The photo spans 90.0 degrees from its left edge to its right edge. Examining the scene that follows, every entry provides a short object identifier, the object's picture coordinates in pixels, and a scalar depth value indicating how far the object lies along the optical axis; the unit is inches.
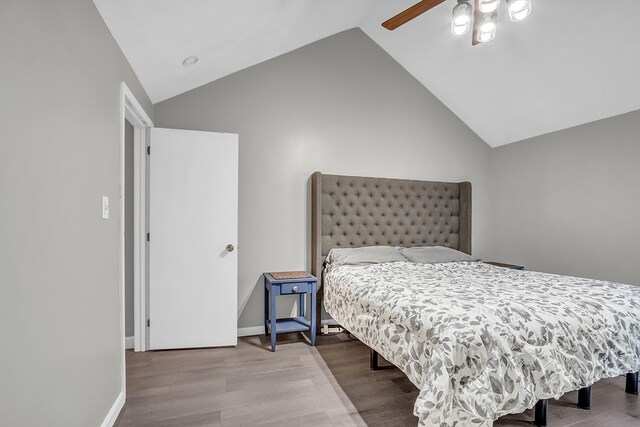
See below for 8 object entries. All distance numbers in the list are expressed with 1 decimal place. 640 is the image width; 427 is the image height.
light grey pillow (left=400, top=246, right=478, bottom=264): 133.9
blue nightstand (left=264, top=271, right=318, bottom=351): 114.7
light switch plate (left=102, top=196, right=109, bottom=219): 68.2
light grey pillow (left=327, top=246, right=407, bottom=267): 126.6
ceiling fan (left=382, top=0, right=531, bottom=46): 66.4
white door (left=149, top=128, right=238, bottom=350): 112.8
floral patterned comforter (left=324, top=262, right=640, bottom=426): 58.2
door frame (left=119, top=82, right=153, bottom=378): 112.6
